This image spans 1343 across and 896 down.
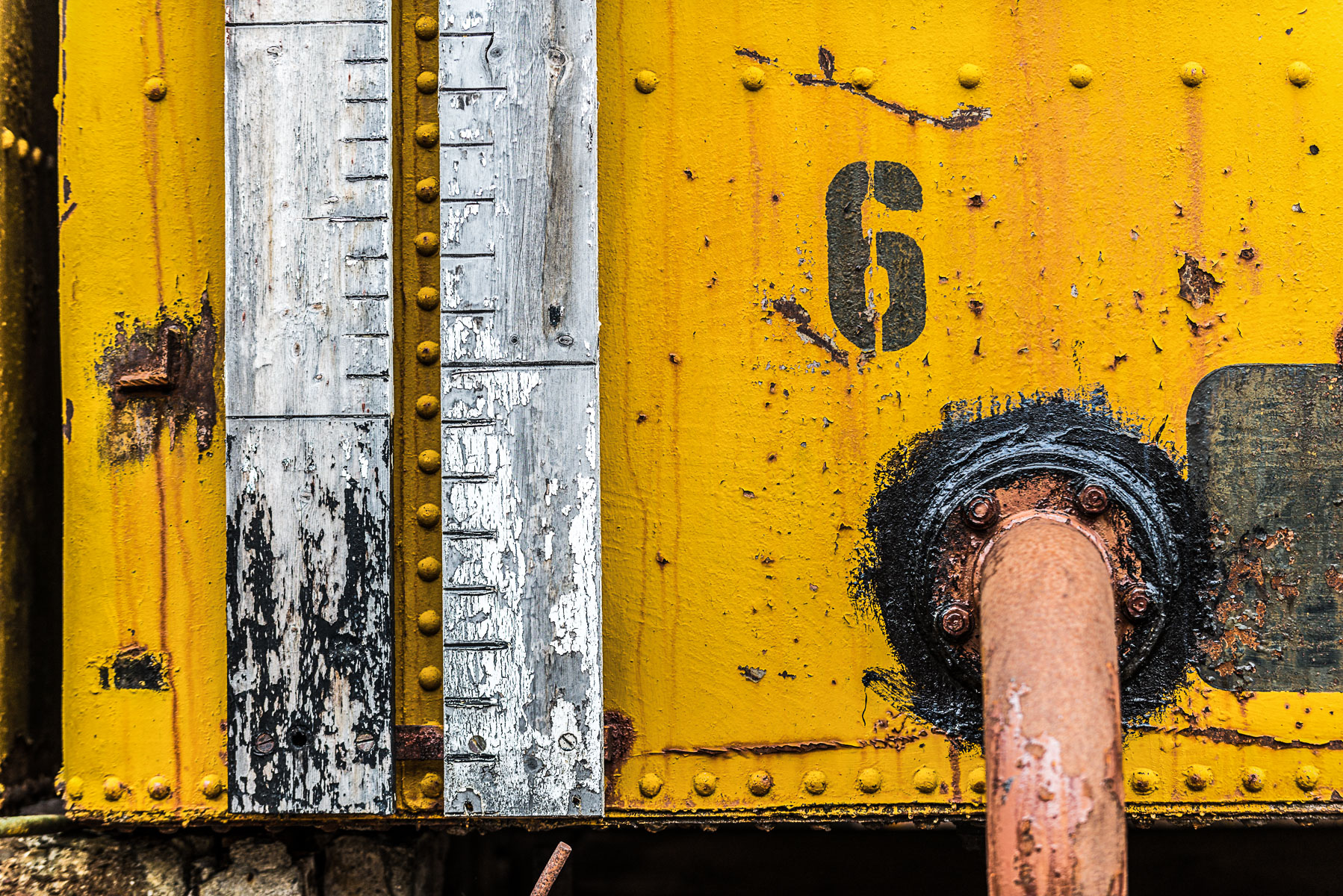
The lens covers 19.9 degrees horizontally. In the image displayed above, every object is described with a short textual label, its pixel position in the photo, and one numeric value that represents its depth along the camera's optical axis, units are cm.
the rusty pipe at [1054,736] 230
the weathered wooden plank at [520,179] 244
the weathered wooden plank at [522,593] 244
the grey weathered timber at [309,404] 244
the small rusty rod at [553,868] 238
